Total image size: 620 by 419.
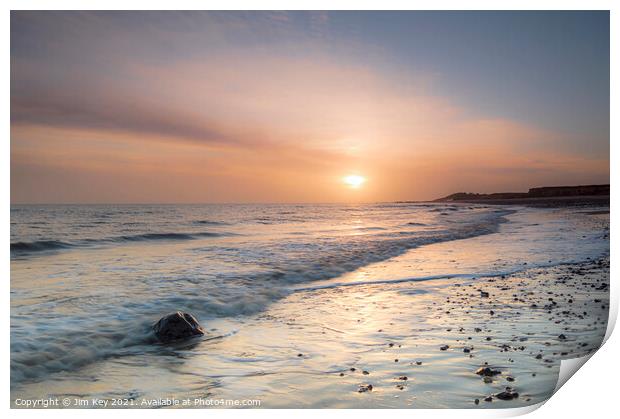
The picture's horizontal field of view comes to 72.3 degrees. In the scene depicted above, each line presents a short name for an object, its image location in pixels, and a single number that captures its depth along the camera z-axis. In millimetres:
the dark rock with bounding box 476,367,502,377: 3406
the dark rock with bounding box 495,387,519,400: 3154
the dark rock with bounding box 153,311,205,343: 4520
